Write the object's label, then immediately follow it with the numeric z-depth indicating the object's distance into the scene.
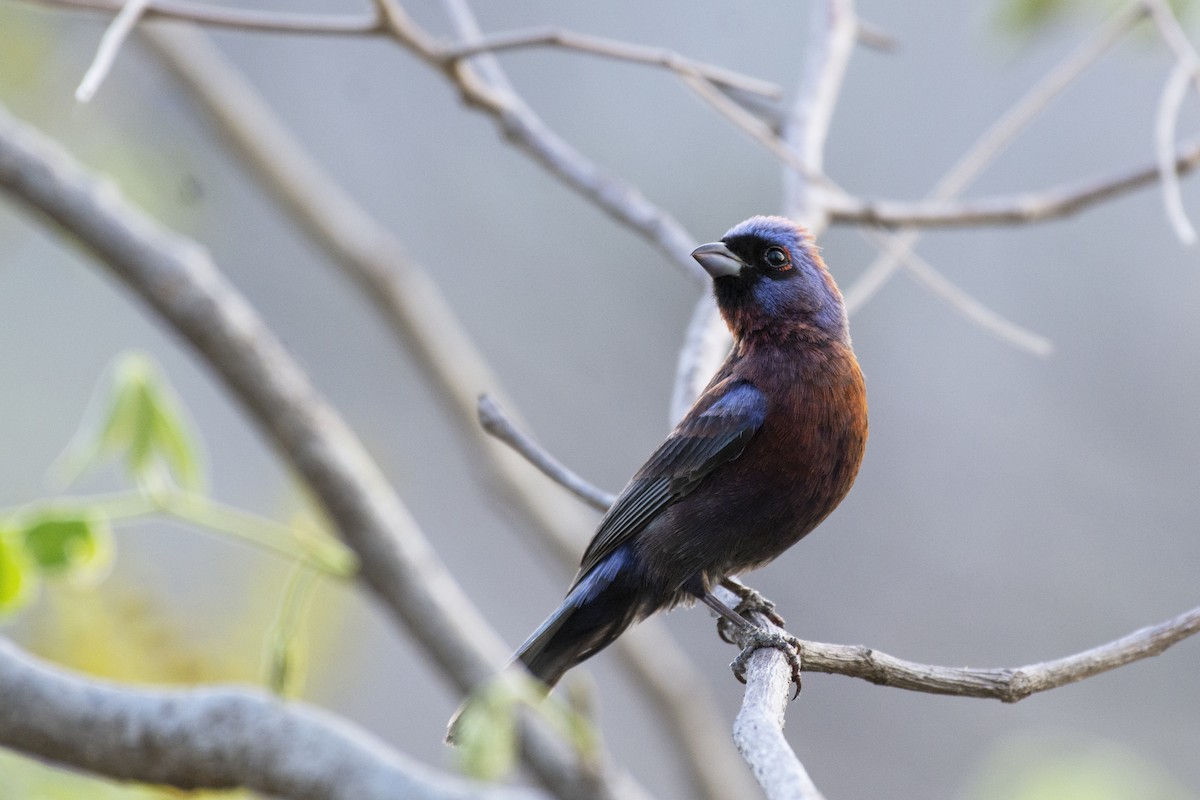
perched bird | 5.47
